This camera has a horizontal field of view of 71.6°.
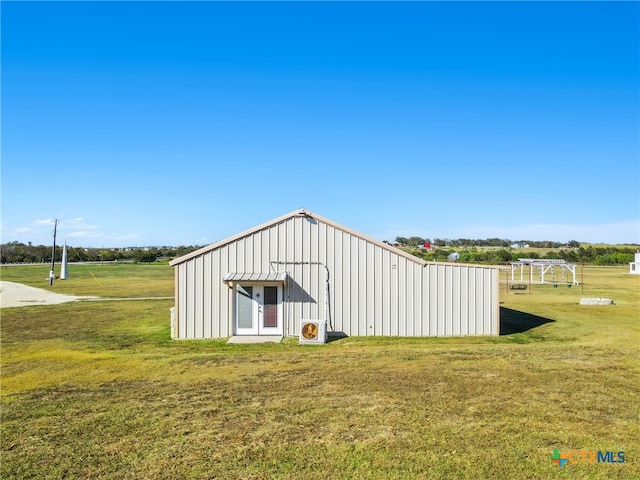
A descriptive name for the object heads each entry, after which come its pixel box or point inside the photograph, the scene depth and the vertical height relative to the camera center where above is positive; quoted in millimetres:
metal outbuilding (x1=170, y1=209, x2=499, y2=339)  16969 -1209
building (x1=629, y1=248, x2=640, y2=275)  52141 -1177
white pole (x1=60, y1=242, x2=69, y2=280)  42672 -1478
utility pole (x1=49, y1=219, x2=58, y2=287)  41459 +1460
